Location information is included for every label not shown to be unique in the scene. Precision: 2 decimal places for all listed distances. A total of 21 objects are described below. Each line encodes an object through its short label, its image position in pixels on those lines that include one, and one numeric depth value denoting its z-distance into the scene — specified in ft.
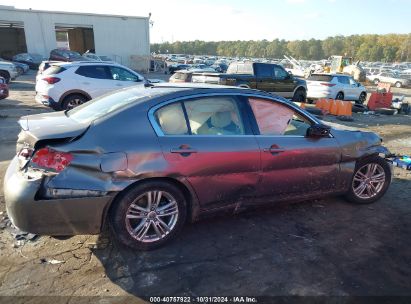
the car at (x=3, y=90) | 37.13
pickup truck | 42.18
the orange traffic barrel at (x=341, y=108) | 45.65
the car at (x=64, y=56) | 102.24
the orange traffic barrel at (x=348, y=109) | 45.65
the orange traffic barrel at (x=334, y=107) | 45.96
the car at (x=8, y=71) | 61.31
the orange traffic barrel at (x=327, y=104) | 46.75
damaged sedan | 10.27
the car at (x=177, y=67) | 120.96
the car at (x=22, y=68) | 84.08
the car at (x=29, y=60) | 106.63
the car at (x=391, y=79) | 116.67
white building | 117.60
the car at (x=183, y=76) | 42.81
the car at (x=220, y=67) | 120.11
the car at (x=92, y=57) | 108.37
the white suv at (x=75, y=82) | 34.55
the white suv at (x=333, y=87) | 57.57
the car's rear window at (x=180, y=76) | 43.82
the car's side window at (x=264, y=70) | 48.05
